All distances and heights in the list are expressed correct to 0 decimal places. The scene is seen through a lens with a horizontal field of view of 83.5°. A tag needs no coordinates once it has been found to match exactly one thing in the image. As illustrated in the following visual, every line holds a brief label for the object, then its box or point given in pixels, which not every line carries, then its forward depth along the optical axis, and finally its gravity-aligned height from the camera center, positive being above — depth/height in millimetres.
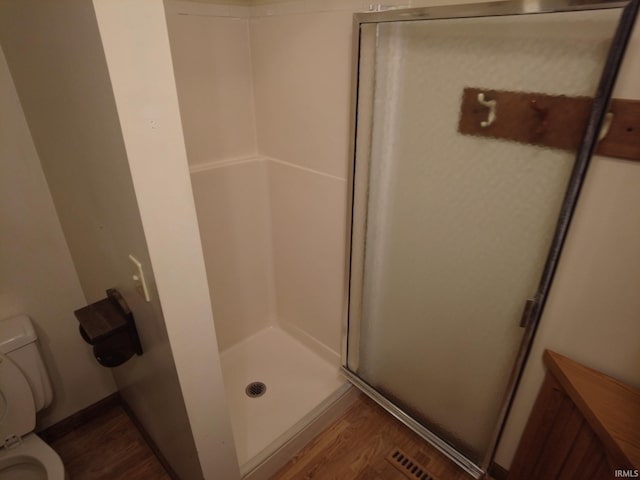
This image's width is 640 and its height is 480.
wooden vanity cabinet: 875 -854
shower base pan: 1516 -1403
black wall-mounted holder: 1022 -644
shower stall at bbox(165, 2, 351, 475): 1509 -622
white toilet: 1241 -1055
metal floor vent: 1423 -1419
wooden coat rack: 803 -76
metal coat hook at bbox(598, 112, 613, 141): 812 -82
